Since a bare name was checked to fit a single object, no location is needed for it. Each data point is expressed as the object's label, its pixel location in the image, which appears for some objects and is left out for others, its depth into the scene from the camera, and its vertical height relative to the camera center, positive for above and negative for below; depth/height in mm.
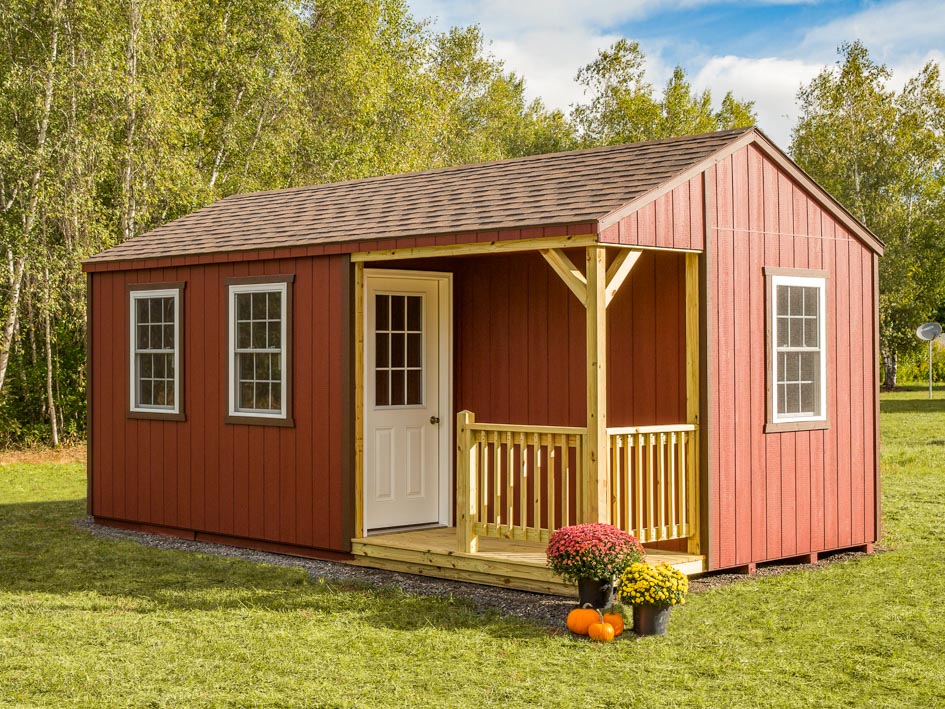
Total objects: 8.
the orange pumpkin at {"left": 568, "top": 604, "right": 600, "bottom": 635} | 6984 -1510
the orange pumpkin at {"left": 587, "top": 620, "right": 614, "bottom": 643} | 6828 -1546
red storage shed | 8547 -61
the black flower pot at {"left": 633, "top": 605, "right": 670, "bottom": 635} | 6961 -1505
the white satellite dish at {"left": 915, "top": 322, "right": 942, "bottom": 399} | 31078 +644
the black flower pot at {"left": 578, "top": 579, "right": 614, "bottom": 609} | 7309 -1420
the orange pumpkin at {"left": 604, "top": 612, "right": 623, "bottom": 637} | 6969 -1516
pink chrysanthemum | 7242 -1171
